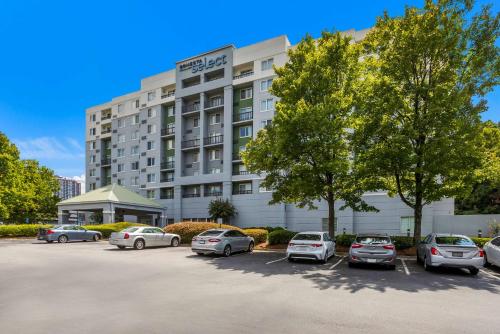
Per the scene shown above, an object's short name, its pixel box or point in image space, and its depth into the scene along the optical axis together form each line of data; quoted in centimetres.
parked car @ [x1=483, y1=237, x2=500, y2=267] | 1384
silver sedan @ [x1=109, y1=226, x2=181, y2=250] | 2055
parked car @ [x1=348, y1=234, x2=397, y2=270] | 1283
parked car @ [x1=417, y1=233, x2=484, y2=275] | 1198
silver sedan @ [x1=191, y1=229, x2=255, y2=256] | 1712
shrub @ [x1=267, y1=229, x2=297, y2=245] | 2258
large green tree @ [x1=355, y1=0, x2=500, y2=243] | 1612
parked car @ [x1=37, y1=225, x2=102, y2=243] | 2652
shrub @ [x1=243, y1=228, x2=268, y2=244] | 2380
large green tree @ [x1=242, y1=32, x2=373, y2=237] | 1766
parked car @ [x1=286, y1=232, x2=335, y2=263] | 1442
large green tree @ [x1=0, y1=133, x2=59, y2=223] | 3766
